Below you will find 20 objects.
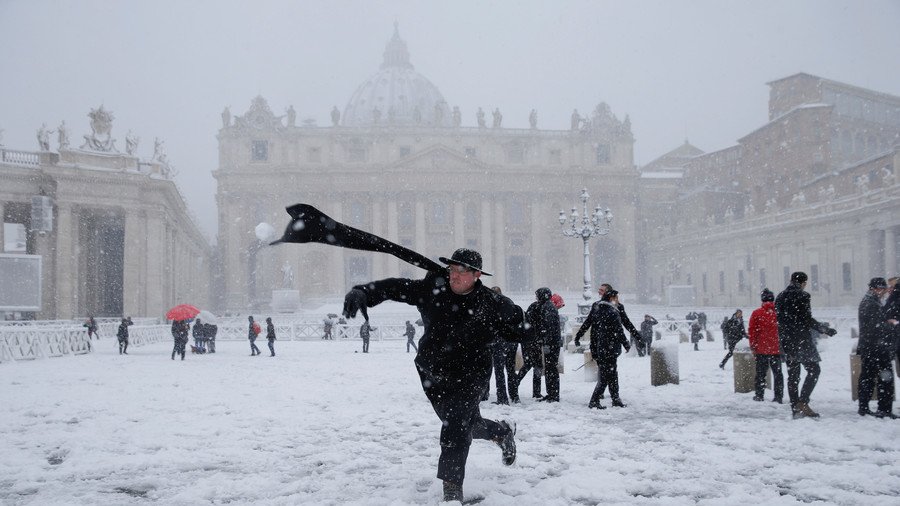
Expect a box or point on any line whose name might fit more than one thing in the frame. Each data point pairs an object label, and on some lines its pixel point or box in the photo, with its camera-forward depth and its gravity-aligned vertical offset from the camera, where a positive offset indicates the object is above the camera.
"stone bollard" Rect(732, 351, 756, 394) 9.35 -1.30
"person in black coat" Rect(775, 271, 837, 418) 7.16 -0.65
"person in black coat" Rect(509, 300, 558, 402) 8.63 -0.94
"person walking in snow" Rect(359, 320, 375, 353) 20.59 -1.41
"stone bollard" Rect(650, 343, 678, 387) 10.47 -1.33
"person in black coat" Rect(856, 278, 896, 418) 6.98 -0.82
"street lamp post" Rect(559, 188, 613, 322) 21.95 +1.99
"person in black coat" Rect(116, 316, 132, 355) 20.39 -1.25
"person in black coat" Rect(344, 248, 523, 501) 4.31 -0.32
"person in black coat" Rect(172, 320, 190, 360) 17.95 -1.10
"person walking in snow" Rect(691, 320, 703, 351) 20.52 -1.58
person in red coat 8.29 -0.81
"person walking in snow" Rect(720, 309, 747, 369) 13.36 -1.00
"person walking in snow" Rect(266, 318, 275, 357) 19.44 -1.19
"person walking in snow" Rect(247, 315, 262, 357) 19.33 -1.20
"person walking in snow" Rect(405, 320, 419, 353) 20.88 -1.32
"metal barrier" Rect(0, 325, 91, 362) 18.08 -1.28
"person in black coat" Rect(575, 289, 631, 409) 8.09 -0.70
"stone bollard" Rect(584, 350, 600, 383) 11.29 -1.48
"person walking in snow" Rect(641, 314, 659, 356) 19.04 -1.44
